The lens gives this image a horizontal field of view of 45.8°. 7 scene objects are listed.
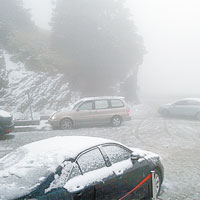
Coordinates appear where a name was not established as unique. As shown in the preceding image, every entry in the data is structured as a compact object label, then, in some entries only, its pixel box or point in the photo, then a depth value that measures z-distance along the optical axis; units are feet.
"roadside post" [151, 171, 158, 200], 12.86
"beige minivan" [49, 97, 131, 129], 44.57
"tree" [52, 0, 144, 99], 81.51
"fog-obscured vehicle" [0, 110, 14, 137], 35.88
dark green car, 10.89
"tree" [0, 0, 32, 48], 86.12
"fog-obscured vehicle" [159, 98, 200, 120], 55.46
